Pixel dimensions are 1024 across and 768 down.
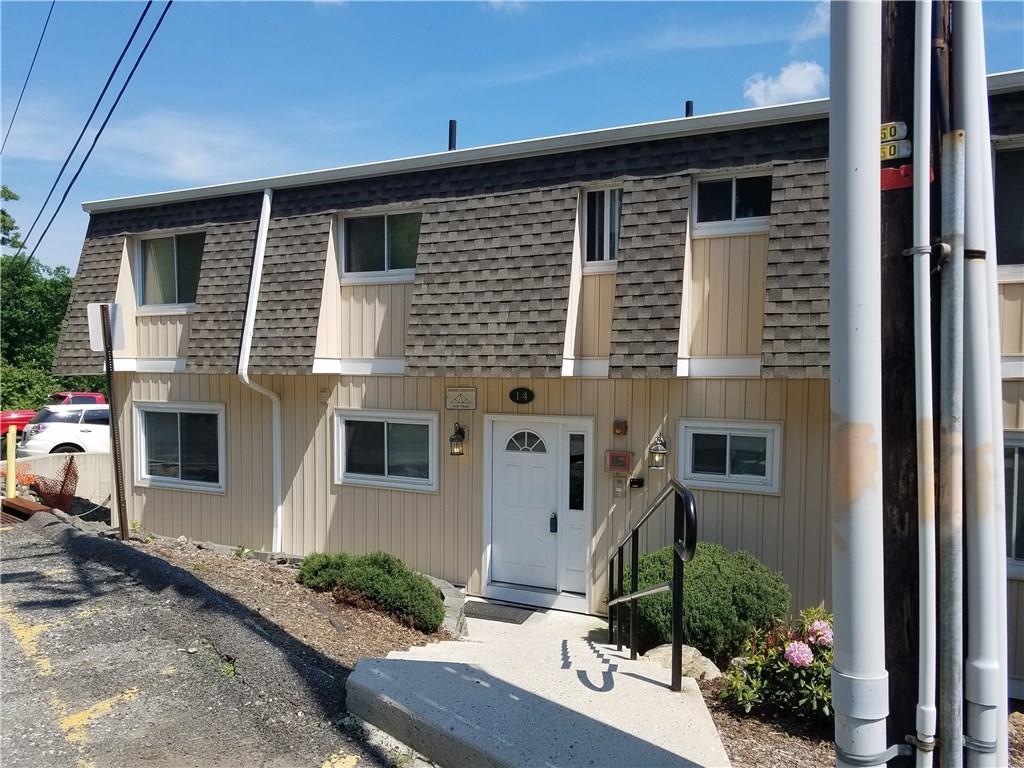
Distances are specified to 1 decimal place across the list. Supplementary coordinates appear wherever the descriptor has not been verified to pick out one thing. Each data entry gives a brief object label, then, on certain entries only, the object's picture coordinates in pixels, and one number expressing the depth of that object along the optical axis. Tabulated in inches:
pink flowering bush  160.6
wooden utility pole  90.8
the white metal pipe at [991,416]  88.0
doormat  328.8
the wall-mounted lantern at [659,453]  316.2
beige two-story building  293.1
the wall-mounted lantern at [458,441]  358.6
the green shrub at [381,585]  263.0
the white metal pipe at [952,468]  87.3
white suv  748.6
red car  851.4
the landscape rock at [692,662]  203.9
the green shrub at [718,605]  239.6
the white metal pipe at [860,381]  88.4
